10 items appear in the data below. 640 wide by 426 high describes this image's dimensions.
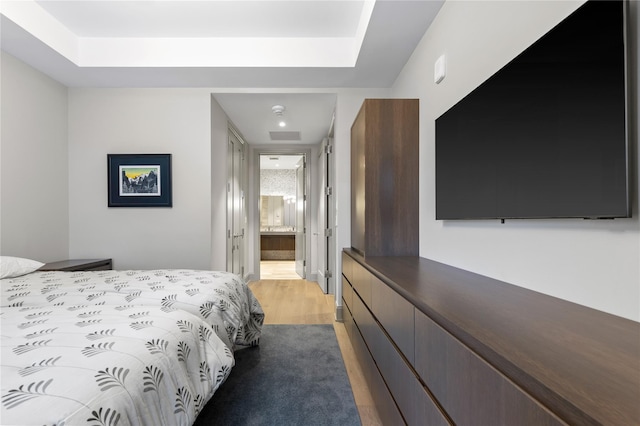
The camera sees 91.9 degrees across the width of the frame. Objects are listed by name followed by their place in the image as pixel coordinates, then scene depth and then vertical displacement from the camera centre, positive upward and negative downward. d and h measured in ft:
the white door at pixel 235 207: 13.94 +0.41
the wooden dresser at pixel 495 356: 1.70 -0.99
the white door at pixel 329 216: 14.28 -0.04
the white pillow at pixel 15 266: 6.97 -1.18
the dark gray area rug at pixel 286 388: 5.59 -3.66
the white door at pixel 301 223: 18.83 -0.49
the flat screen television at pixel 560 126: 2.72 +0.96
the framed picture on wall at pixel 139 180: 10.93 +1.27
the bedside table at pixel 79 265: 8.83 -1.48
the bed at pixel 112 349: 2.48 -1.40
